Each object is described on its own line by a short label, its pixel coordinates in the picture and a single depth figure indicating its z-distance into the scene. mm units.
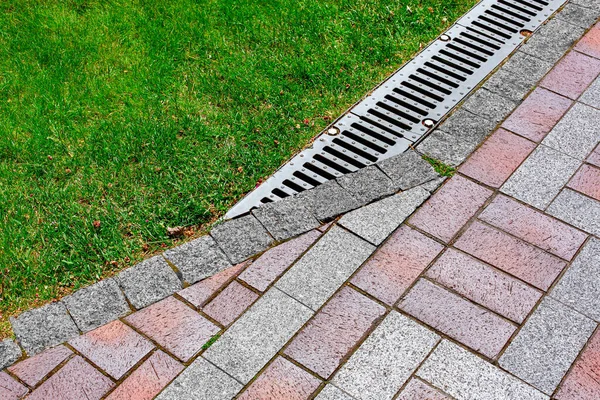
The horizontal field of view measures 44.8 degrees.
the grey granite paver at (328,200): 3768
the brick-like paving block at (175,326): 3238
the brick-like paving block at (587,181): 3859
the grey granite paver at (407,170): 3904
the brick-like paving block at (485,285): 3367
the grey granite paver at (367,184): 3836
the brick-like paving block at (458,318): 3244
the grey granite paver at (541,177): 3828
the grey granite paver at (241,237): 3596
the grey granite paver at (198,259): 3508
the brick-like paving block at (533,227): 3607
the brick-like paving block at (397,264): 3436
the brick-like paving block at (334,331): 3188
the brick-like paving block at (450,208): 3689
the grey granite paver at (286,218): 3689
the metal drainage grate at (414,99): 4020
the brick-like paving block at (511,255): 3486
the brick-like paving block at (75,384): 3078
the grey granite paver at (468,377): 3068
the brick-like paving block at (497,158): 3926
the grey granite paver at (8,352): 3195
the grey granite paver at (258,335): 3170
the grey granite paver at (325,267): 3426
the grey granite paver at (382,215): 3666
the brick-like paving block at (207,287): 3408
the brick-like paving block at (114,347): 3174
